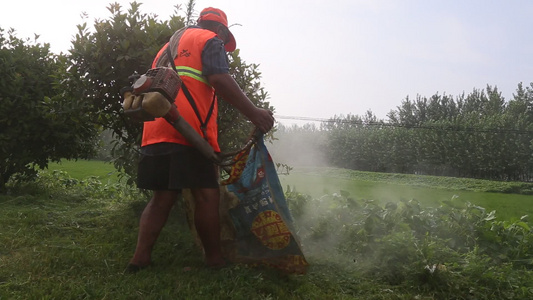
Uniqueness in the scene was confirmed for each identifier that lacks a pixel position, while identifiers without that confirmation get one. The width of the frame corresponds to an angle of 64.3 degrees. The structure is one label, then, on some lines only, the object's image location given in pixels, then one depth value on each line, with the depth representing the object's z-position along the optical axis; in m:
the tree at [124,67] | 4.02
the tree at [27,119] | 6.11
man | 2.64
